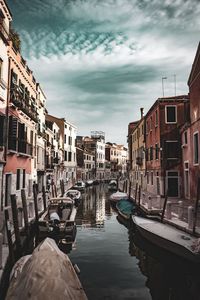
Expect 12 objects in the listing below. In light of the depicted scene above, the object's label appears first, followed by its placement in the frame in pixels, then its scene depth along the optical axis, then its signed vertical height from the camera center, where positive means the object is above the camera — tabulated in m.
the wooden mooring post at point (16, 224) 9.41 -1.84
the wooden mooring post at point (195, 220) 10.59 -1.90
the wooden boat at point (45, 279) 5.23 -2.27
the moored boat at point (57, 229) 12.80 -2.76
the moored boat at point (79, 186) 40.94 -2.27
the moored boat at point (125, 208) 18.97 -2.72
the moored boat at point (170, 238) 9.23 -2.57
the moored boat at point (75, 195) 27.22 -2.47
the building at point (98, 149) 74.69 +6.14
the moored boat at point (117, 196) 27.25 -2.55
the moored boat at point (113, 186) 46.66 -2.56
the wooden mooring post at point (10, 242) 8.20 -2.15
